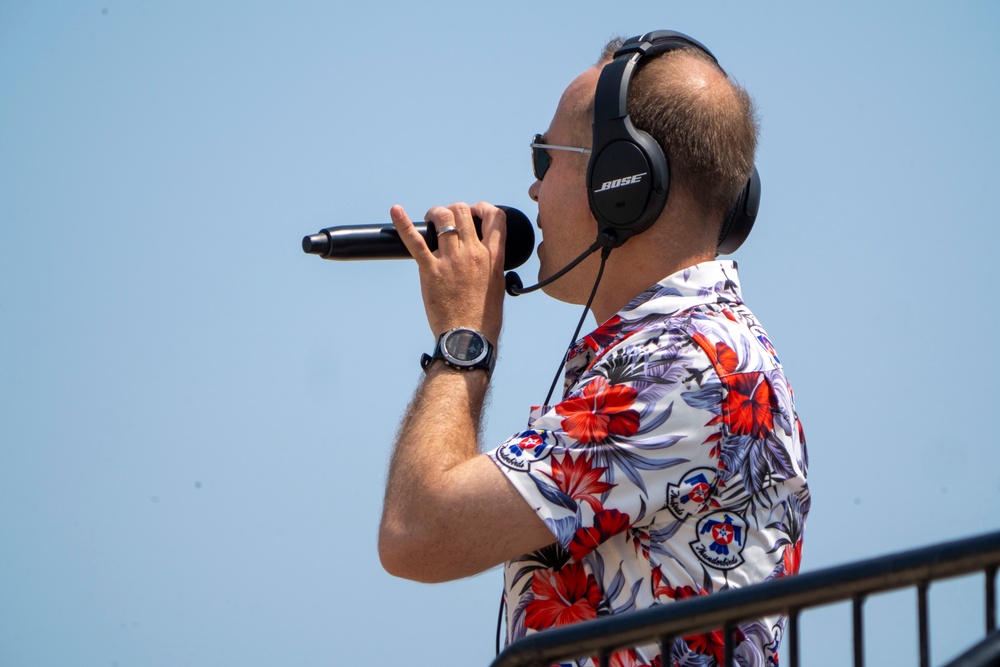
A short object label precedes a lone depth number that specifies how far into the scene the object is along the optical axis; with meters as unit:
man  5.85
